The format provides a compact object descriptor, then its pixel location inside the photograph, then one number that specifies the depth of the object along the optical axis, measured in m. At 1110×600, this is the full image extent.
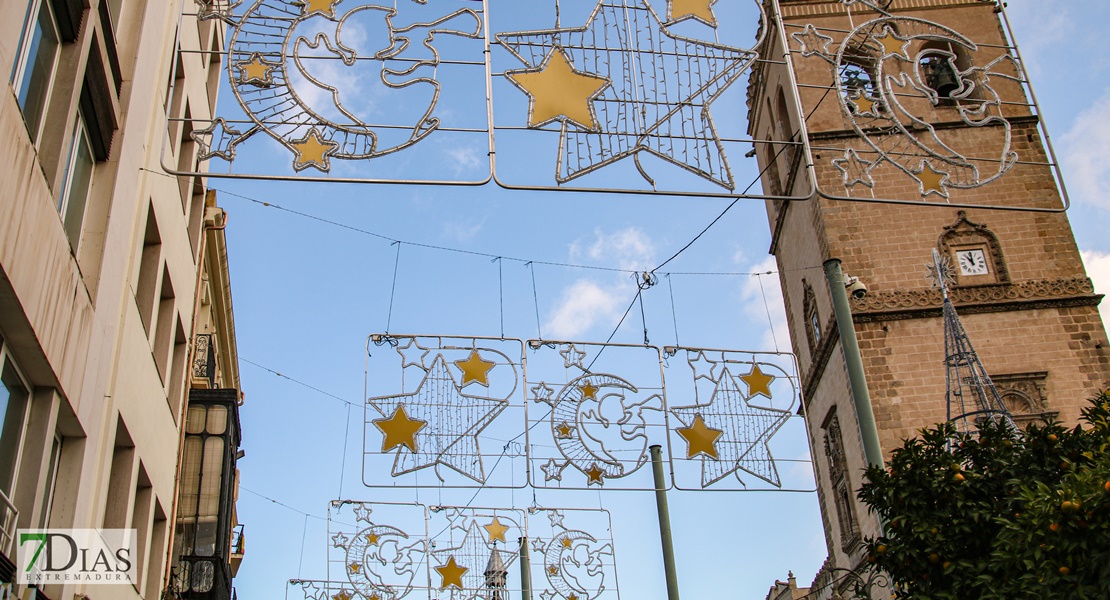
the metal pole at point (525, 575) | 20.44
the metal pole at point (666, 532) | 16.03
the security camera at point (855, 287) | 13.80
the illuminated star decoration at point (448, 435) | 11.96
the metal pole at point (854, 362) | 10.96
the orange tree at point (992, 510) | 8.16
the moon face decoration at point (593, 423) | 12.17
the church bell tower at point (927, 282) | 23.92
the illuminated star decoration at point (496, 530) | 16.16
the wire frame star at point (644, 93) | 9.30
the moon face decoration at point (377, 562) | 15.73
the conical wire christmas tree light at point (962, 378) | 16.84
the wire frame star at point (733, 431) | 12.41
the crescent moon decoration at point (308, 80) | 8.74
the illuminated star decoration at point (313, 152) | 8.69
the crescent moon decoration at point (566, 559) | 15.97
